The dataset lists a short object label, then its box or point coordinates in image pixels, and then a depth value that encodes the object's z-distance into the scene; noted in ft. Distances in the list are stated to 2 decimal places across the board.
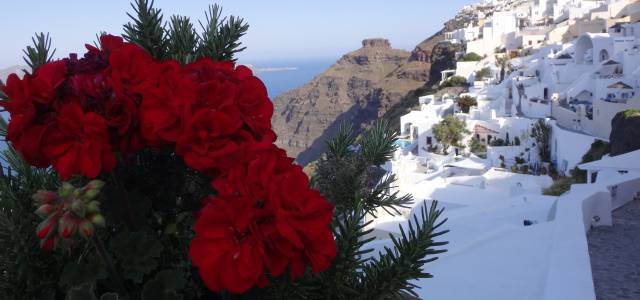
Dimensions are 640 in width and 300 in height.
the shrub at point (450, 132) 76.13
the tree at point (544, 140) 67.10
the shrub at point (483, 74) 114.83
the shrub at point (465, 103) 87.56
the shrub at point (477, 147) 75.61
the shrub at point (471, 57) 133.69
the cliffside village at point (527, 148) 14.99
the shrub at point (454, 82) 123.13
